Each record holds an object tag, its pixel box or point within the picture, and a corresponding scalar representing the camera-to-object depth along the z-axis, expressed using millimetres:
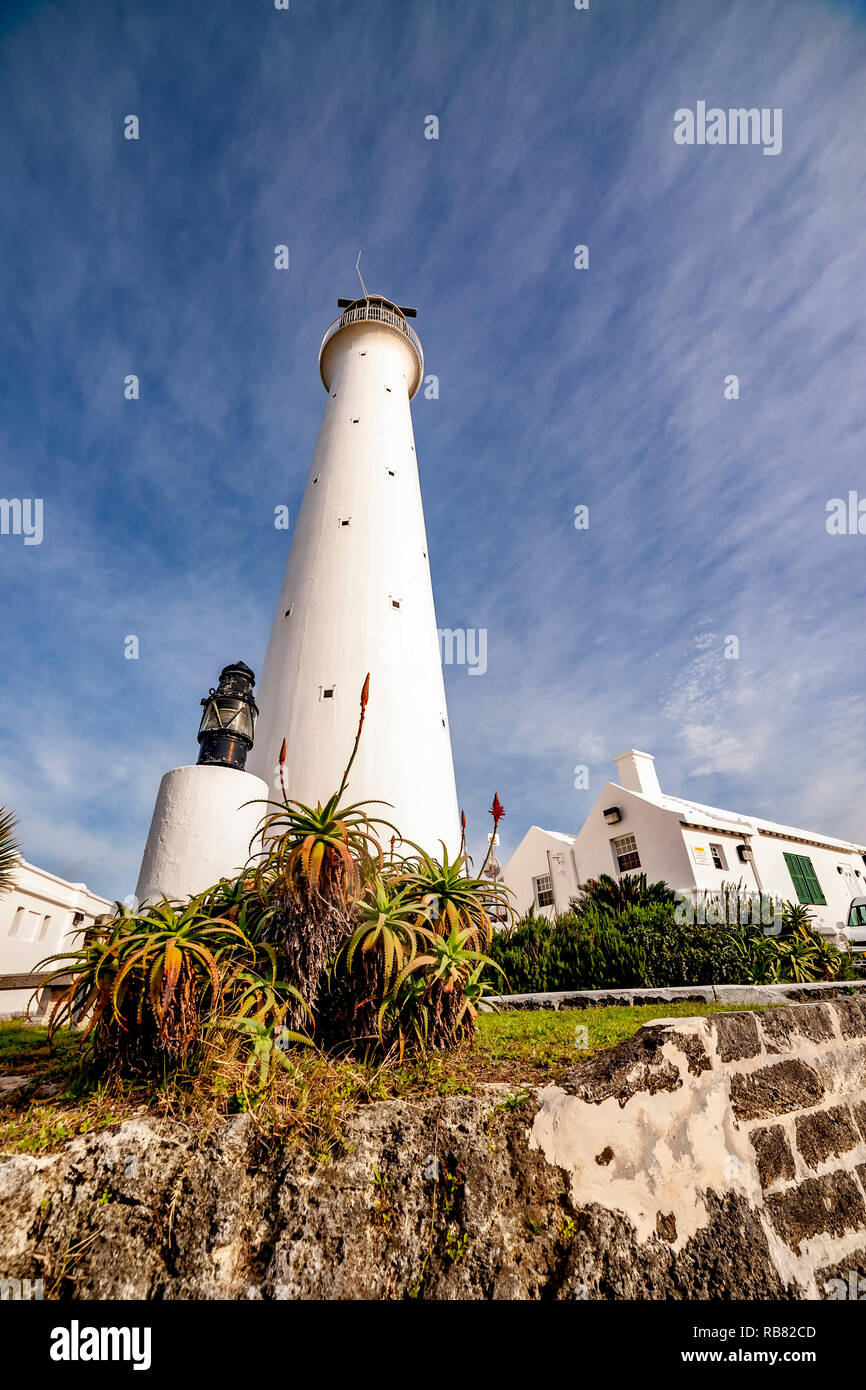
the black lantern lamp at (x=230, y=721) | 7816
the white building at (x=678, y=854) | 17438
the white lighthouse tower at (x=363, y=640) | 9055
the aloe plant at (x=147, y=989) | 2977
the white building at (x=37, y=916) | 14735
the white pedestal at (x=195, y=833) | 6602
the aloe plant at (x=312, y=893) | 3547
